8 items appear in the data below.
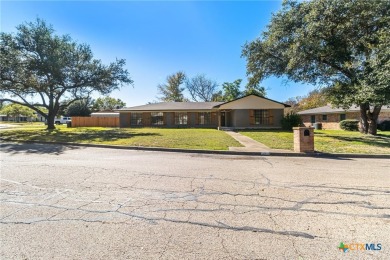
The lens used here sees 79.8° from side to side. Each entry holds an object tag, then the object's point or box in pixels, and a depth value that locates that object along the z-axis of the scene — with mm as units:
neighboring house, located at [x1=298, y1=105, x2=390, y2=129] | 28453
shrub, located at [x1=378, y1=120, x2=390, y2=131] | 25969
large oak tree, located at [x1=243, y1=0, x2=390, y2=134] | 14328
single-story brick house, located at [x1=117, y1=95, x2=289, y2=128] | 27219
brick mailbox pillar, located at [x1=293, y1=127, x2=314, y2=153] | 10609
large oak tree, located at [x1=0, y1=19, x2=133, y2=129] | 21812
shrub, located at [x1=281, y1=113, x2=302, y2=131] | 24172
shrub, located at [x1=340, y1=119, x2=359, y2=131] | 26250
